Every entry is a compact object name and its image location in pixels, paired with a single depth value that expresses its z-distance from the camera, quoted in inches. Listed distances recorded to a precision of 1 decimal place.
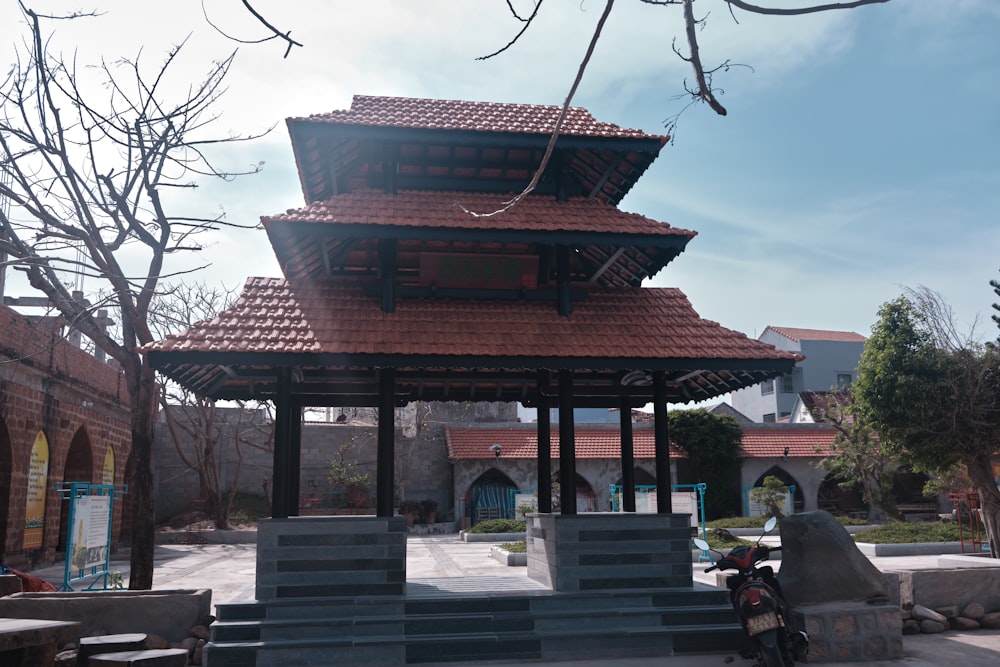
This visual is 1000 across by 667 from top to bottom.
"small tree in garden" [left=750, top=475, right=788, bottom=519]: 1013.2
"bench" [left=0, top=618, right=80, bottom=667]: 223.0
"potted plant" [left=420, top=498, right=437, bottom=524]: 1163.9
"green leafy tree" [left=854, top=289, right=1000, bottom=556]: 601.0
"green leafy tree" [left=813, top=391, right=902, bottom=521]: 1013.2
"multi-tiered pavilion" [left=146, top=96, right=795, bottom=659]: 338.6
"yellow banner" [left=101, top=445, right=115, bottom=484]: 876.4
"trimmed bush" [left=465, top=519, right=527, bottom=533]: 947.3
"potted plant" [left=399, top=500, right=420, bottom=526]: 1155.3
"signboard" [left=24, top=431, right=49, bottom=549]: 667.4
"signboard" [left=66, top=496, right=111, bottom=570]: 460.8
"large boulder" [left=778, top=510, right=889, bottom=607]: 327.9
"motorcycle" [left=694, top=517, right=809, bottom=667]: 277.6
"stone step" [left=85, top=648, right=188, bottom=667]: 253.6
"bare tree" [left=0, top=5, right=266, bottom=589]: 417.7
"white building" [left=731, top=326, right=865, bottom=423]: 1765.5
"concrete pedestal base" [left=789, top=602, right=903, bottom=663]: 313.6
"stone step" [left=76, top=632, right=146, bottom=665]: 280.1
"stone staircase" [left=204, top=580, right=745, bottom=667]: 309.6
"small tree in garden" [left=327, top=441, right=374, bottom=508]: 1154.7
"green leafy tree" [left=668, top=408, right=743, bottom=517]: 1195.9
